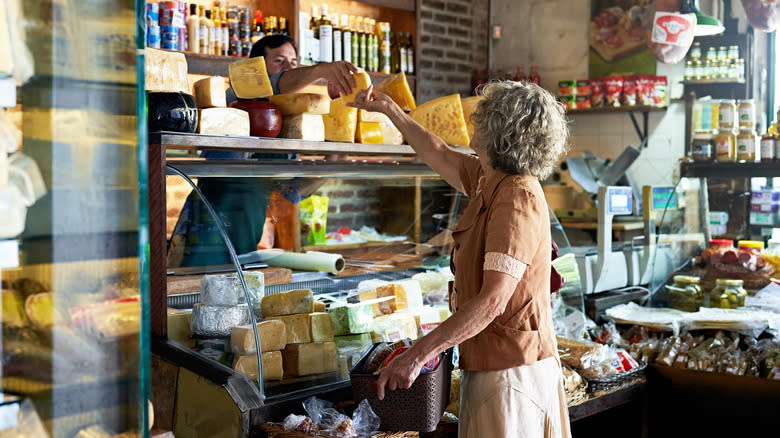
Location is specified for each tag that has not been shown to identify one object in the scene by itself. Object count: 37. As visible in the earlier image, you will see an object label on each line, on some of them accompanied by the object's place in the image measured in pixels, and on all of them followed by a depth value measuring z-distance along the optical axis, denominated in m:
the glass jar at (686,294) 3.63
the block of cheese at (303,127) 2.29
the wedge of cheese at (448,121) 2.71
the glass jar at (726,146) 3.70
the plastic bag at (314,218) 3.02
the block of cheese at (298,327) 2.23
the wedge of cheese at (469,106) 2.82
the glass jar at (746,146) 3.67
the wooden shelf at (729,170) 3.55
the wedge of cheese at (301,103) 2.29
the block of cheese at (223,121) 2.10
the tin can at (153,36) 4.31
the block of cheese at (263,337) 2.04
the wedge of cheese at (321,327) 2.28
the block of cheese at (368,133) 2.52
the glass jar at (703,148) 3.72
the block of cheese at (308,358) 2.14
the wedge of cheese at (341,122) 2.47
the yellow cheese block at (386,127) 2.52
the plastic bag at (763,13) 4.40
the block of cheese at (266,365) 2.01
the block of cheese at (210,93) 2.14
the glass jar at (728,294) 3.52
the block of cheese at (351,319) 2.40
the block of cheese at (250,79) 2.26
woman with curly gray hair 1.72
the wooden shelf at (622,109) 6.27
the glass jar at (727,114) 3.75
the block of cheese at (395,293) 2.55
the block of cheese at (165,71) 2.08
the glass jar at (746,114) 3.75
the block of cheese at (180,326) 2.17
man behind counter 2.25
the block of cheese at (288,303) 2.29
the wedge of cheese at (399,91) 2.60
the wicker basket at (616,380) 2.65
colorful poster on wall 6.45
